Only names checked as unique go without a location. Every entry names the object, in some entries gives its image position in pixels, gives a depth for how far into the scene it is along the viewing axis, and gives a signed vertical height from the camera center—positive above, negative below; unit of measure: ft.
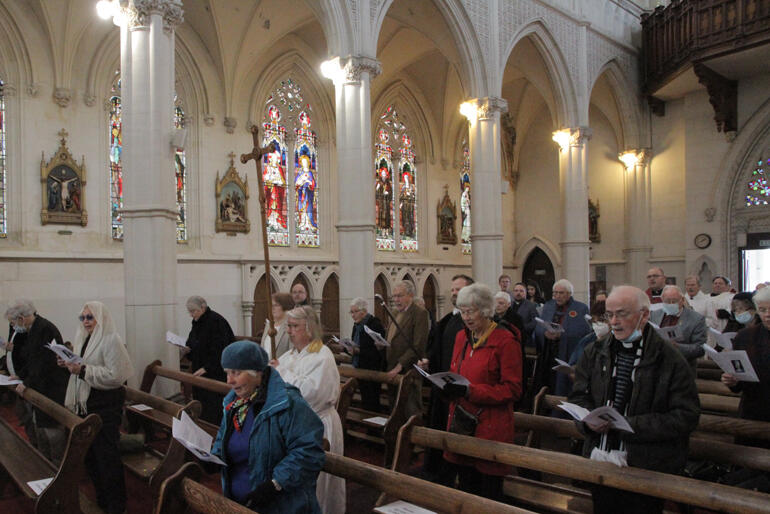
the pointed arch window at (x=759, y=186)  49.96 +5.71
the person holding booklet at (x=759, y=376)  12.43 -2.38
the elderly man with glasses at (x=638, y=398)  8.86 -2.05
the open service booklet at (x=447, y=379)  11.03 -2.10
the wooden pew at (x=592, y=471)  8.29 -3.25
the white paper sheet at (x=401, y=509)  10.51 -4.23
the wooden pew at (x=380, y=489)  8.53 -3.38
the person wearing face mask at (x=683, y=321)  16.02 -1.79
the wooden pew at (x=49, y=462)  12.25 -4.49
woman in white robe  12.12 -2.24
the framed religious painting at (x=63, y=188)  35.01 +4.57
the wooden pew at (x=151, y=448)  12.96 -4.58
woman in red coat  11.44 -2.28
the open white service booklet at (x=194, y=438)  9.01 -2.67
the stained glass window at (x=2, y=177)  34.30 +5.08
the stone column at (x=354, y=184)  32.42 +4.13
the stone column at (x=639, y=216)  57.72 +3.96
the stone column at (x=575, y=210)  49.37 +3.96
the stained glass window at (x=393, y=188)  54.85 +6.82
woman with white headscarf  14.19 -2.94
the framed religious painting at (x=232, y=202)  42.78 +4.37
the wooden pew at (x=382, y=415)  15.20 -3.87
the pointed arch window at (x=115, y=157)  38.45 +6.86
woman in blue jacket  8.68 -2.52
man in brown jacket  18.94 -2.20
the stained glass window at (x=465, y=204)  61.93 +5.81
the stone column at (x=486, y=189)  40.98 +4.74
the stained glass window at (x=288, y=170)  46.50 +7.29
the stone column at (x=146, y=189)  24.40 +3.06
